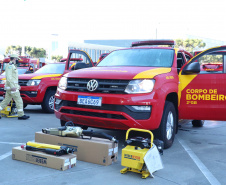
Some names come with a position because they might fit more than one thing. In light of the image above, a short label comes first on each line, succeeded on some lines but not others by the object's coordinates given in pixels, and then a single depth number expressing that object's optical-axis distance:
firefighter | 7.56
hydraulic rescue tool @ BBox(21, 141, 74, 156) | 3.72
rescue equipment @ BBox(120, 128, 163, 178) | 3.40
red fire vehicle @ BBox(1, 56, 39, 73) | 18.19
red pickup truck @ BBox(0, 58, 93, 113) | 8.62
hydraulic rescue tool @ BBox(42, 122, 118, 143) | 4.13
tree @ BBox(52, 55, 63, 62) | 77.19
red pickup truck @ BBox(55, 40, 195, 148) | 4.25
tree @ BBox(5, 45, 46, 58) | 76.88
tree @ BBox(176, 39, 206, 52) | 66.62
